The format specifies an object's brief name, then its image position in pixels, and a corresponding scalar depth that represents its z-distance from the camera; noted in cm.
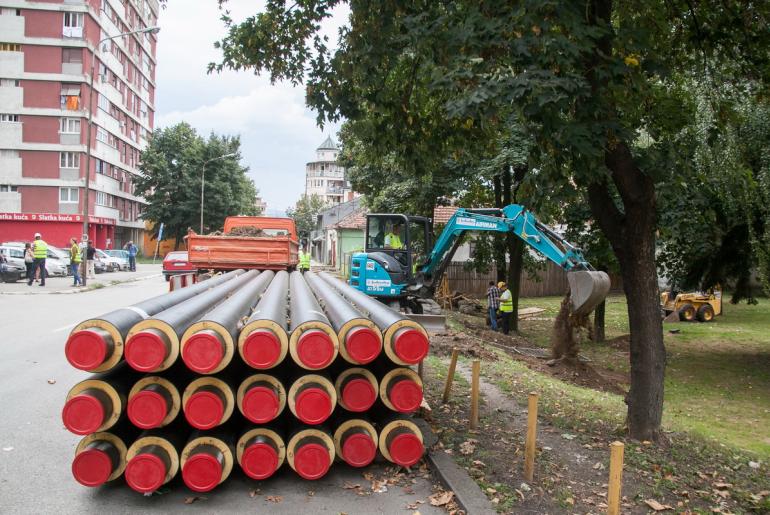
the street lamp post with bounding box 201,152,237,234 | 5462
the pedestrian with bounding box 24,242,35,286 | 2400
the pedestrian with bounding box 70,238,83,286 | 2487
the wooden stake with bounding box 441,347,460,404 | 761
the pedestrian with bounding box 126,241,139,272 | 4088
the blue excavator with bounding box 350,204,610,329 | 1405
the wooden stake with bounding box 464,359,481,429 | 660
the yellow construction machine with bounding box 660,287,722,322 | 2595
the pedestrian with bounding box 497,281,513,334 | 1878
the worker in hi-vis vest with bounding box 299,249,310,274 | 2973
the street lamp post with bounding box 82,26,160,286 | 2500
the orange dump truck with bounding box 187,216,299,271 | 1512
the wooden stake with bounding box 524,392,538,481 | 516
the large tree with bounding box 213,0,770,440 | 516
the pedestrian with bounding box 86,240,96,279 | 3056
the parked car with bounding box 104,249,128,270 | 4241
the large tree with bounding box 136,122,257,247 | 5838
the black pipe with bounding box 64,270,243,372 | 453
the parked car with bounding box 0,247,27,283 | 2505
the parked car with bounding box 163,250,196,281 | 2848
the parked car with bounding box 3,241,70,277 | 2991
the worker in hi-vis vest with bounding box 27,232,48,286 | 2320
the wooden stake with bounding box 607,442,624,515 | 415
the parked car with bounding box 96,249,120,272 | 3898
